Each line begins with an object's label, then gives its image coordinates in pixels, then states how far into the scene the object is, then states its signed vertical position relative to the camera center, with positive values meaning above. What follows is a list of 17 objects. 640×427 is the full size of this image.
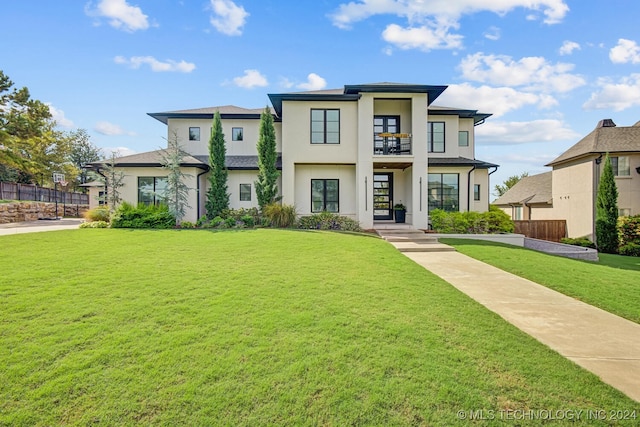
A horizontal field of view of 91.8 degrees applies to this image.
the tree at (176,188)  15.00 +1.21
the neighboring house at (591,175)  18.23 +2.30
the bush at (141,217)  14.07 -0.21
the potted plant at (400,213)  16.98 -0.05
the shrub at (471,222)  14.27 -0.48
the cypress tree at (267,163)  15.36 +2.48
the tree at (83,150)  46.17 +9.68
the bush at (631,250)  15.61 -1.94
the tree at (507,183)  45.91 +4.27
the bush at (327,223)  14.82 -0.52
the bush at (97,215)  14.96 -0.11
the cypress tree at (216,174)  15.82 +1.99
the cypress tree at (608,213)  16.62 -0.08
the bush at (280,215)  14.62 -0.13
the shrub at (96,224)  13.94 -0.54
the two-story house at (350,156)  15.27 +2.97
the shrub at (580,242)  17.02 -1.68
